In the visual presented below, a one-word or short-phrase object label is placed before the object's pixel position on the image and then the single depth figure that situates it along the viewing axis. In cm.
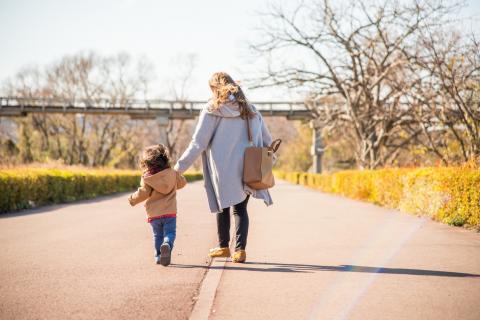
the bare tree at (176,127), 5625
